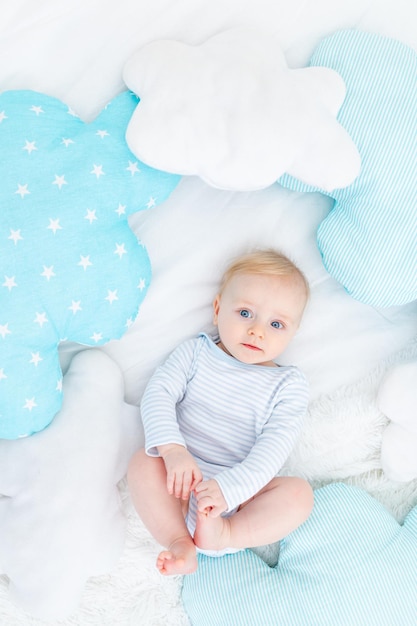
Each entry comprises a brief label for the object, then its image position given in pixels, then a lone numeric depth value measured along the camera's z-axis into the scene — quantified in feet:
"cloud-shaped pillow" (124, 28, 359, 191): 3.64
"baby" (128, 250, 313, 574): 3.83
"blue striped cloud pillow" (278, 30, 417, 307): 3.93
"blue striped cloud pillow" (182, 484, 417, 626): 4.06
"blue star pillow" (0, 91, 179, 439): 3.65
